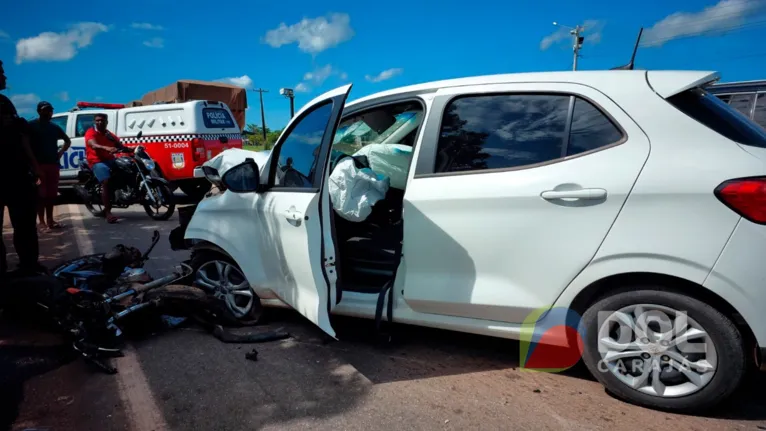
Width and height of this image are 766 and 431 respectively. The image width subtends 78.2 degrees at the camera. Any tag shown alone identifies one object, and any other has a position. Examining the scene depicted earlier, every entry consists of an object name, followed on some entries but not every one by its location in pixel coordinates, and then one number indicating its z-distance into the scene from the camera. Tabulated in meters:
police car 9.72
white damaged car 2.12
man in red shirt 7.80
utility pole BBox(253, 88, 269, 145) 42.76
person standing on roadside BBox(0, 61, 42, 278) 4.08
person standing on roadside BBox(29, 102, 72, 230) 6.28
